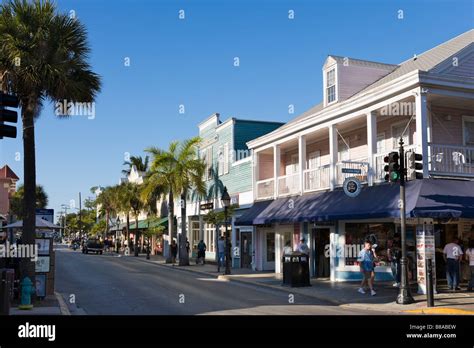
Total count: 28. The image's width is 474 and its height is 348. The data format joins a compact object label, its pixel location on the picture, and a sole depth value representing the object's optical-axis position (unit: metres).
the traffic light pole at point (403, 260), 14.65
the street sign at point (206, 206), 35.31
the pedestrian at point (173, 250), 35.00
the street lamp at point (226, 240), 25.91
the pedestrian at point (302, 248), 21.19
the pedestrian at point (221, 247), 29.36
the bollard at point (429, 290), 13.86
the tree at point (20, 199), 71.04
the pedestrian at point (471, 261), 16.86
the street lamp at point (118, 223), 70.55
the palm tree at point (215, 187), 34.46
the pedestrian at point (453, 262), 16.69
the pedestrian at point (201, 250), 33.62
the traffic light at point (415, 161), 14.95
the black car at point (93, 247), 56.16
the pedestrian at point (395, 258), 17.66
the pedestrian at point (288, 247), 24.86
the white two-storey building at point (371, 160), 17.05
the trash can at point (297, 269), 19.30
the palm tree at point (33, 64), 14.75
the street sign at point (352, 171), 19.05
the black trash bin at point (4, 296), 10.62
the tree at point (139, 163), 62.04
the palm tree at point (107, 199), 62.59
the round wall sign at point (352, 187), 19.45
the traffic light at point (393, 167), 15.01
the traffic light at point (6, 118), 10.16
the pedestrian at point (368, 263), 16.66
